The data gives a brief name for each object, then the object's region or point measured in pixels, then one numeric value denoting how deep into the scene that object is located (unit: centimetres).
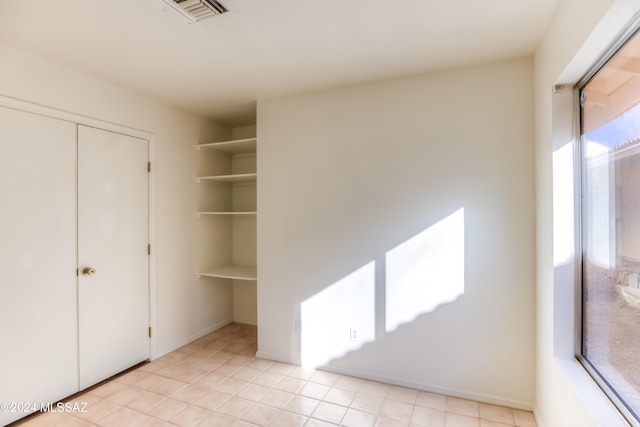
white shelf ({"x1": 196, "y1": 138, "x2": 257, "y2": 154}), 328
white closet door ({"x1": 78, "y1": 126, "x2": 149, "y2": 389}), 244
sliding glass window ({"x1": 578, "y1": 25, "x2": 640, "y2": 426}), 119
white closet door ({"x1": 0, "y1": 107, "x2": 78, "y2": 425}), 200
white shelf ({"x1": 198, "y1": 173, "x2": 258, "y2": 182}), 328
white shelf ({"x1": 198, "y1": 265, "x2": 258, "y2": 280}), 328
